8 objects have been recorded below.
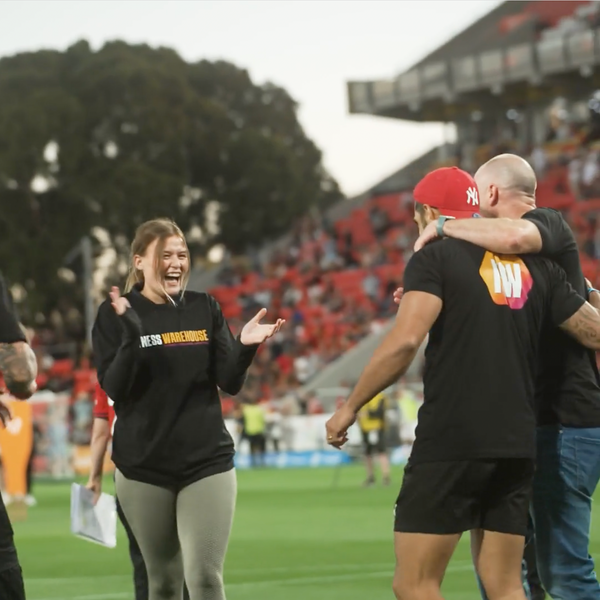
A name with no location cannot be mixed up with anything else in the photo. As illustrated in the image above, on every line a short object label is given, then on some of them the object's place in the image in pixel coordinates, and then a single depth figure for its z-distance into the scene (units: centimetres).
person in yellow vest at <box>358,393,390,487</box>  2564
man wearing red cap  599
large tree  5869
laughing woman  702
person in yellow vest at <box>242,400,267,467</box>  3572
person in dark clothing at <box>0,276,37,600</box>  622
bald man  682
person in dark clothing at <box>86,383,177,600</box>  820
